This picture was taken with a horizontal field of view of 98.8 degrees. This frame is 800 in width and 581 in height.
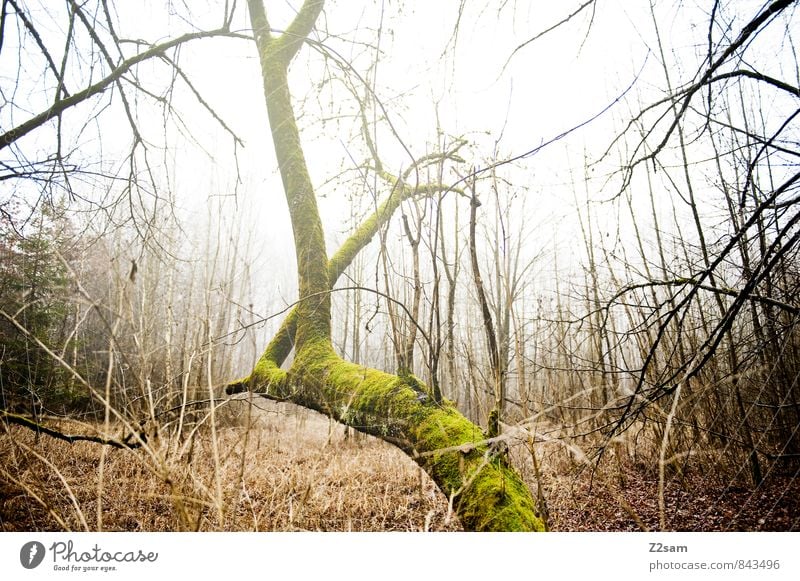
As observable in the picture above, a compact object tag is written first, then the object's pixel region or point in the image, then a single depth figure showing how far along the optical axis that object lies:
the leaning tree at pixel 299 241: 1.14
